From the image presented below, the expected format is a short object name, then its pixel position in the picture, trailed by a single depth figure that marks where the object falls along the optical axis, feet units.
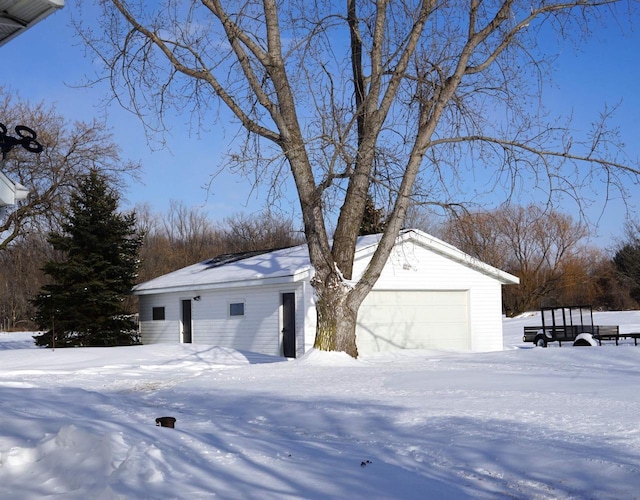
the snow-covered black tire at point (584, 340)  72.79
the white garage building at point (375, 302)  66.39
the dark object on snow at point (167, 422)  23.73
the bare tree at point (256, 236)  193.77
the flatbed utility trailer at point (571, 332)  75.61
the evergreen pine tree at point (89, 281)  92.79
